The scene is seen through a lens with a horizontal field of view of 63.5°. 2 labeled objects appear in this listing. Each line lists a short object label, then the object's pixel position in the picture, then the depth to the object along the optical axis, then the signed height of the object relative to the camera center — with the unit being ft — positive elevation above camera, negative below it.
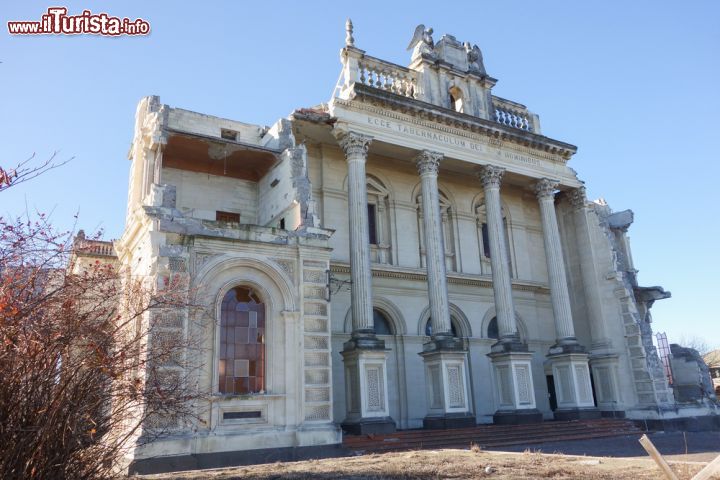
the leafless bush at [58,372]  22.45 +2.24
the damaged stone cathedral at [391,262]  55.47 +18.26
